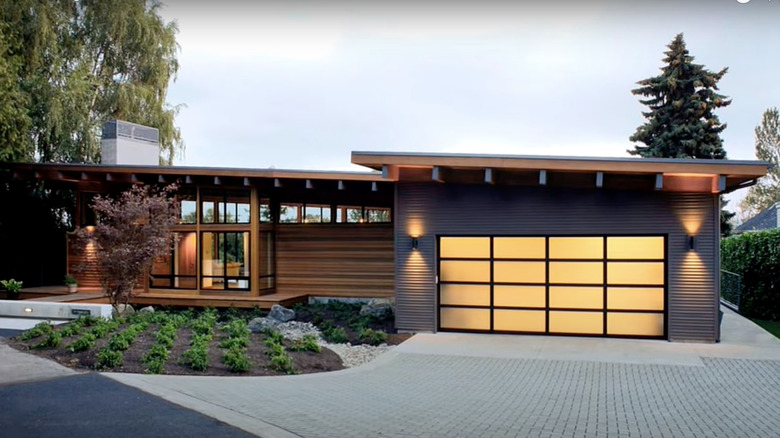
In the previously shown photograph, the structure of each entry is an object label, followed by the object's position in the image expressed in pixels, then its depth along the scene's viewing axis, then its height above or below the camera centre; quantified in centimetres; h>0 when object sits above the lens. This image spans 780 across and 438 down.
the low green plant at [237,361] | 952 -212
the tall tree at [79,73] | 2002 +500
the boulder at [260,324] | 1355 -229
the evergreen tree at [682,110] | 2559 +424
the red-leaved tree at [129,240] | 1356 -51
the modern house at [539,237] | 1248 -42
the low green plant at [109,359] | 938 -205
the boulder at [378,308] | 1527 -216
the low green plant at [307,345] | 1118 -220
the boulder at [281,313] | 1497 -224
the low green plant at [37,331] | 1116 -199
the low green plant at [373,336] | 1279 -235
